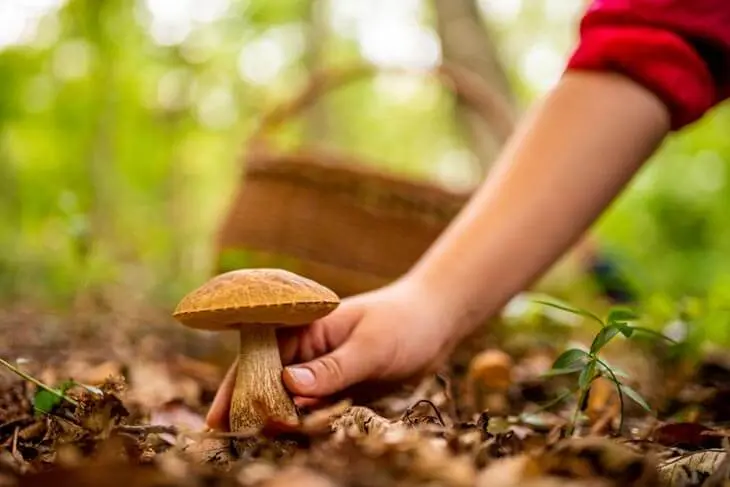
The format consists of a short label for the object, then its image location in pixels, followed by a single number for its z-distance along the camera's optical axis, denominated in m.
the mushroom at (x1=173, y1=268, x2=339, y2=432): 0.35
